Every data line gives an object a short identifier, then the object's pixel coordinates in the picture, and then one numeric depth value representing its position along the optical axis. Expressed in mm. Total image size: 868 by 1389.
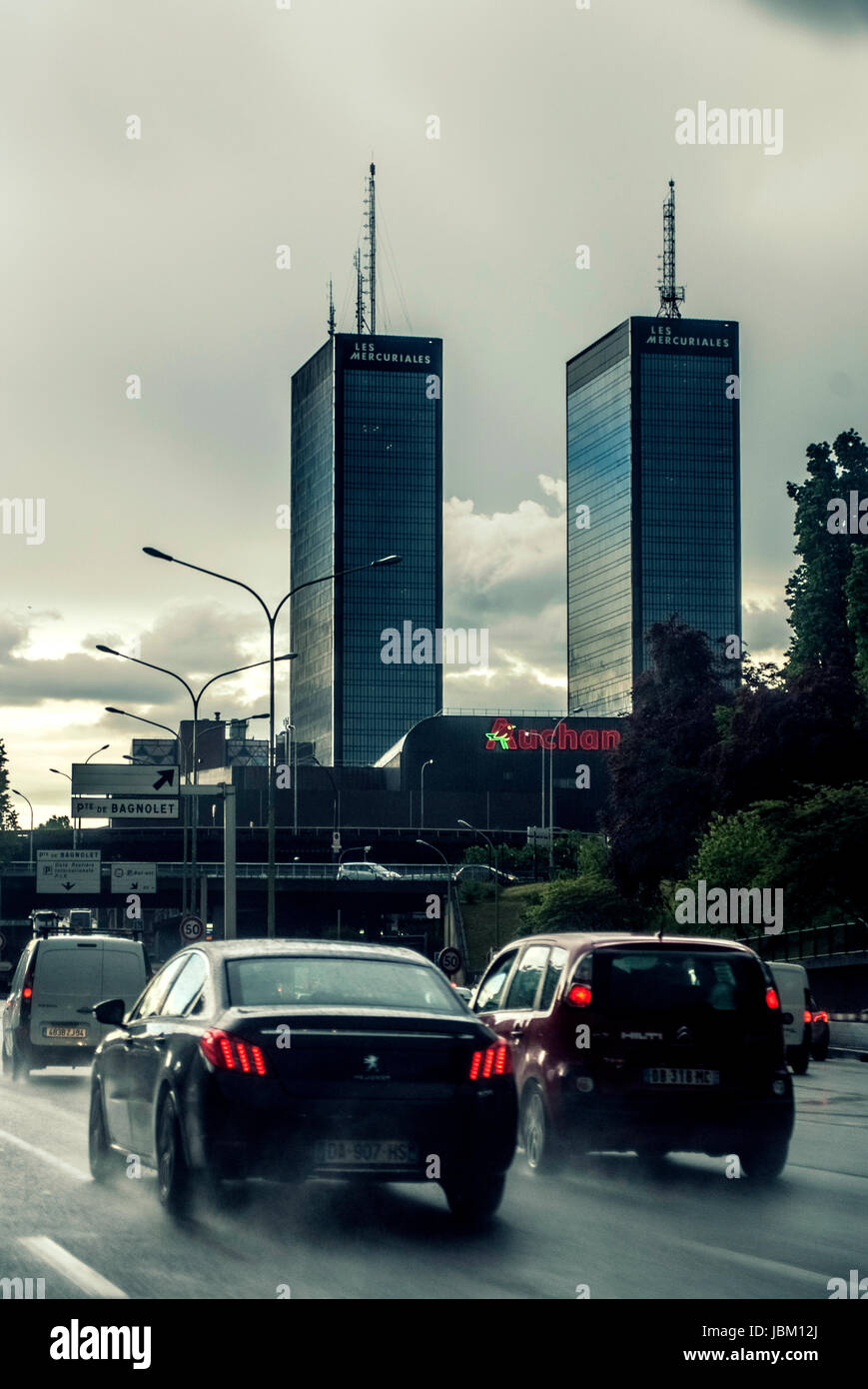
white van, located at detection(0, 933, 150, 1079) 24094
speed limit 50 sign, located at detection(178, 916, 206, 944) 45062
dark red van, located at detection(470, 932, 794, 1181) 12391
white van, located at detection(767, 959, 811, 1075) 27875
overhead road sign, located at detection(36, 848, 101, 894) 74000
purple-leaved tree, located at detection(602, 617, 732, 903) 68188
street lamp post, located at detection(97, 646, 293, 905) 52025
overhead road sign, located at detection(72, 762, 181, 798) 62656
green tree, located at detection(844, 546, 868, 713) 53469
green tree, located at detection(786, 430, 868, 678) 68312
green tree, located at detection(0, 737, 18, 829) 138000
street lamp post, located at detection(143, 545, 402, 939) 38588
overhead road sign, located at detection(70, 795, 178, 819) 57719
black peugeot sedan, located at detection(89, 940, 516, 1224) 9375
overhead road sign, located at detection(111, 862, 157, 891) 69562
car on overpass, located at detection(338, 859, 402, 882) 99438
